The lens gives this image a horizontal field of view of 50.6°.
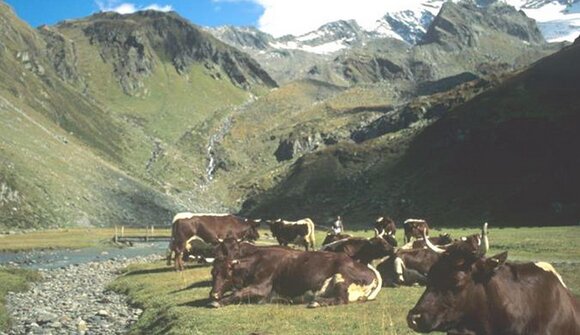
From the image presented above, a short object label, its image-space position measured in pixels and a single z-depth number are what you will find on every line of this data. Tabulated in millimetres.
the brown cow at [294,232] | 43906
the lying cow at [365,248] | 24031
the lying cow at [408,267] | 24000
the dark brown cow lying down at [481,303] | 9258
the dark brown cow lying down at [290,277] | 19641
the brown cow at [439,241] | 27342
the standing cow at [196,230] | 33594
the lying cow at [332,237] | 33953
